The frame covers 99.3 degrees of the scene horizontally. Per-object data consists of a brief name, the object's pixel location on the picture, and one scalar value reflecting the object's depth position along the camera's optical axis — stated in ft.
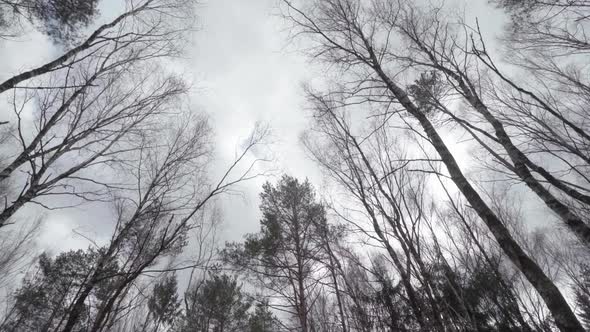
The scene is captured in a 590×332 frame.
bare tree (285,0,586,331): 7.02
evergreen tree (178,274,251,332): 43.70
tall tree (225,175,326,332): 28.55
